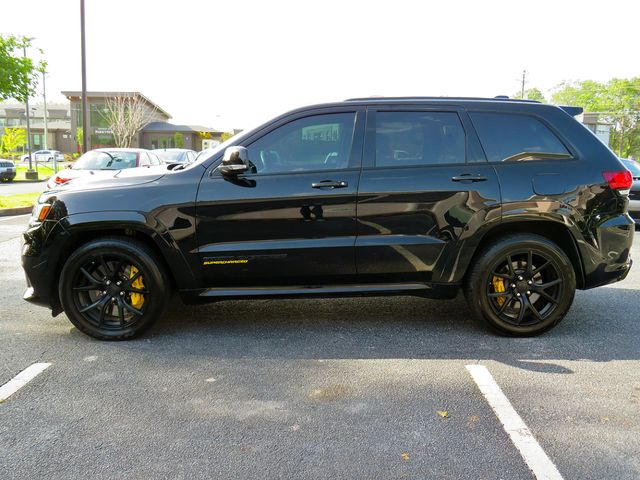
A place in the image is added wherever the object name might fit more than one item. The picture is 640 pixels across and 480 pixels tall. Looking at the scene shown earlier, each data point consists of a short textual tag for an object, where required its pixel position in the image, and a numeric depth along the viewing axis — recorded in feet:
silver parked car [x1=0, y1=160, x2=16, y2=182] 91.24
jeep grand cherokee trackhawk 13.38
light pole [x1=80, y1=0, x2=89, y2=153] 58.65
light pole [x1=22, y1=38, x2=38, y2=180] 99.13
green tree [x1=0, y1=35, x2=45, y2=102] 46.26
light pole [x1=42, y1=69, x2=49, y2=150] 143.77
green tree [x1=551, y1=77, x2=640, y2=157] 205.05
